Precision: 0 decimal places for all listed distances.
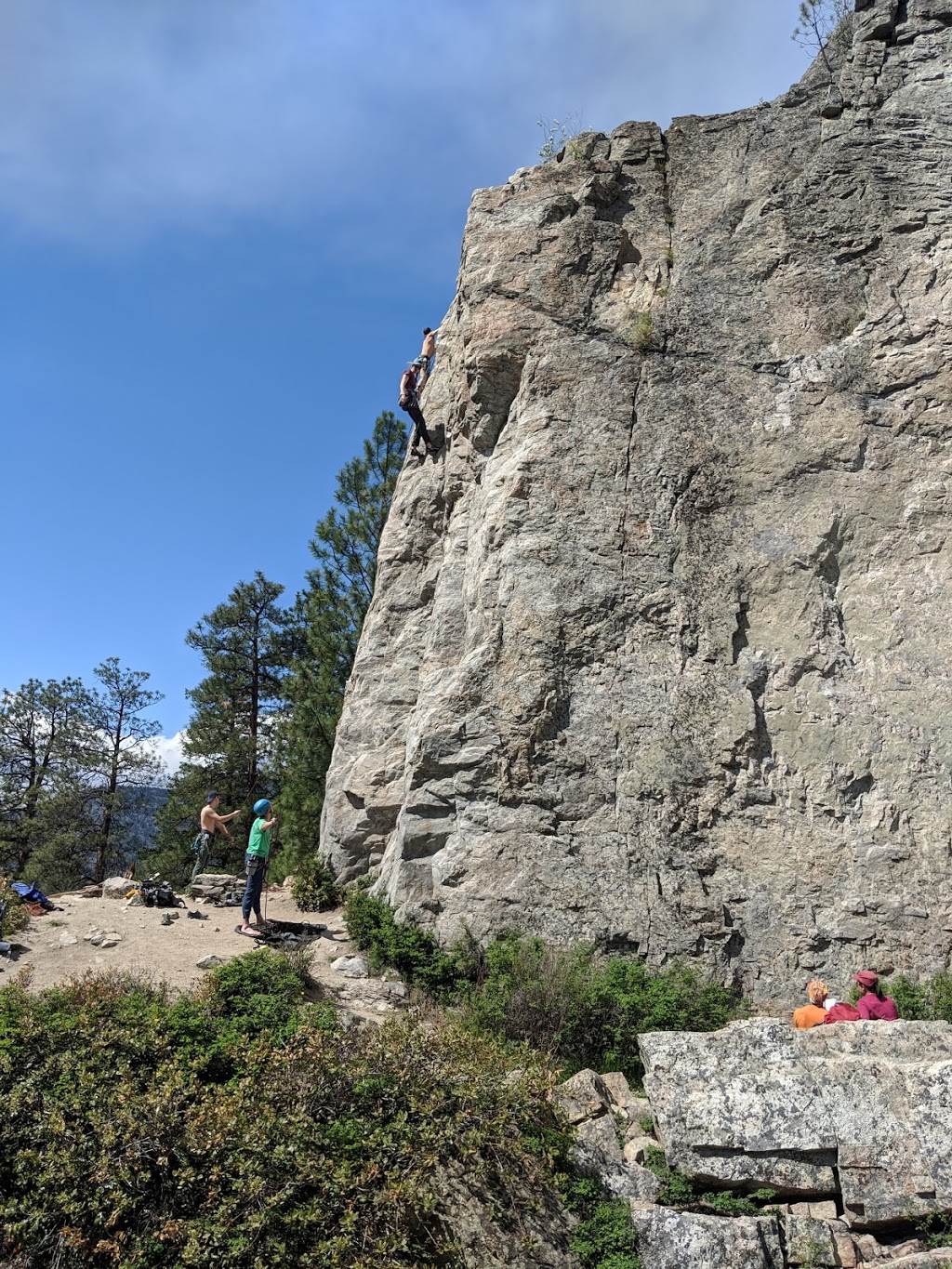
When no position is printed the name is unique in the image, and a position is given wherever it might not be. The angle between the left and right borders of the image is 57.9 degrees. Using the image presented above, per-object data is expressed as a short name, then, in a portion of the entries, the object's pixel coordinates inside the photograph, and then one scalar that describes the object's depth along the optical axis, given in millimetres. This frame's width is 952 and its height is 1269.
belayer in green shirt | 11148
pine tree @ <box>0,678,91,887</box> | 23250
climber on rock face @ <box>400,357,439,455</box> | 16562
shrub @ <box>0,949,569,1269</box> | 5520
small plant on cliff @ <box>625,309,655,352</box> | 13281
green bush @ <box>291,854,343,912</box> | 13703
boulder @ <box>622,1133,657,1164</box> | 6930
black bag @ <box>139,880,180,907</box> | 13047
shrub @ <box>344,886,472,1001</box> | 10125
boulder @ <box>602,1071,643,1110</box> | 7863
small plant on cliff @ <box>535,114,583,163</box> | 16578
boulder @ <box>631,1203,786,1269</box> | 5902
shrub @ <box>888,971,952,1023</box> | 8977
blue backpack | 12016
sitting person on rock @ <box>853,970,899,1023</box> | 8055
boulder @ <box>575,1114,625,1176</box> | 6609
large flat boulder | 6254
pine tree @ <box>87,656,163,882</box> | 24156
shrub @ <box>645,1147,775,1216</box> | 6375
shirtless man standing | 13438
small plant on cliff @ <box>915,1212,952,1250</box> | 6004
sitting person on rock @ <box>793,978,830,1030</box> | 8125
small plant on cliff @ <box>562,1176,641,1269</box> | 6027
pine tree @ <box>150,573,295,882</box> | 23000
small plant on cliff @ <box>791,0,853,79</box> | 15109
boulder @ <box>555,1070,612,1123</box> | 7266
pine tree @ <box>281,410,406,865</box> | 19359
